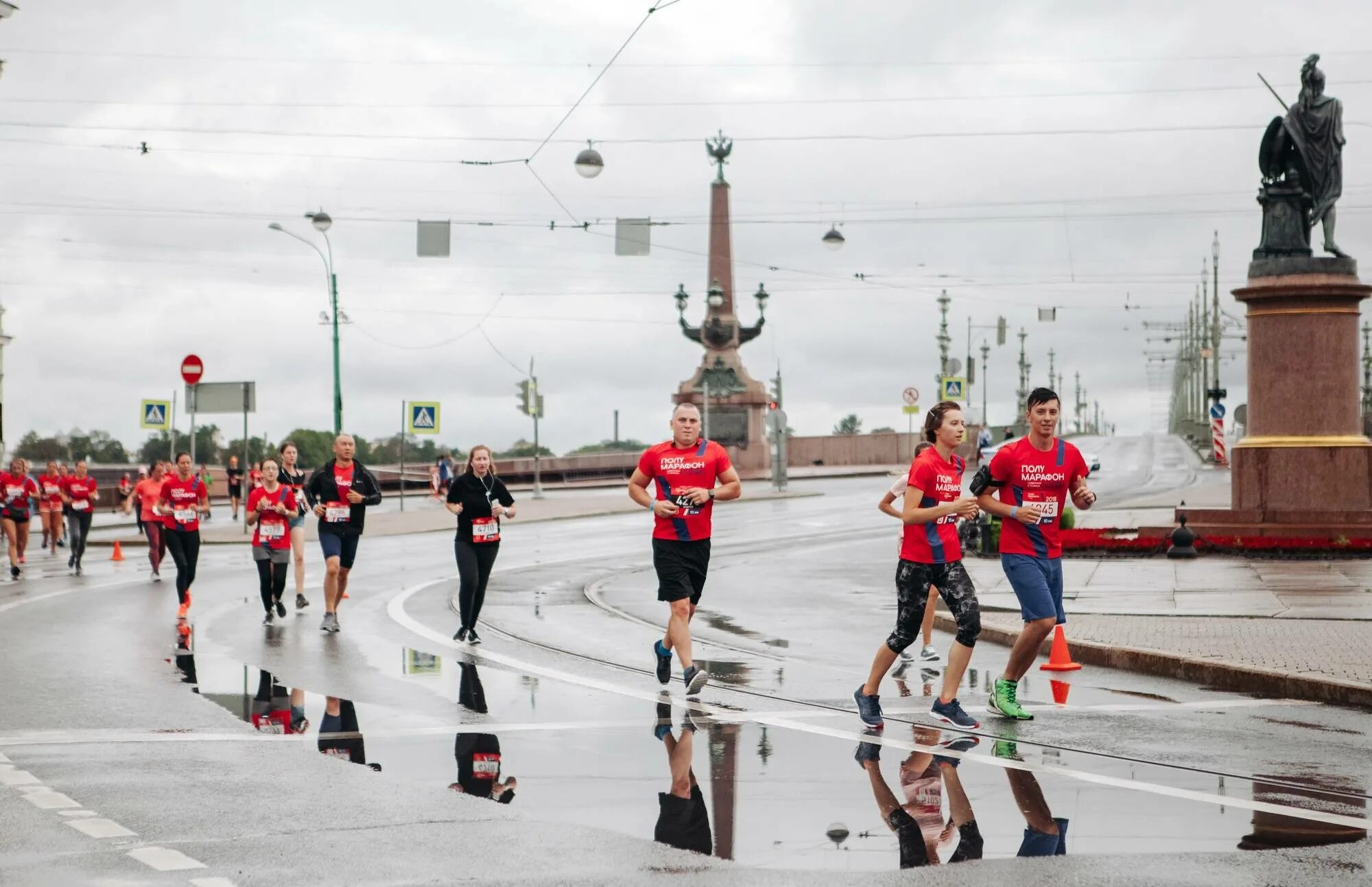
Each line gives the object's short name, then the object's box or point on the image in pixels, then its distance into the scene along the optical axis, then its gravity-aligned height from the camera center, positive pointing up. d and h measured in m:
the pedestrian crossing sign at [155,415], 43.72 +0.77
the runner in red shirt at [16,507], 26.22 -0.97
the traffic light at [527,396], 50.66 +1.44
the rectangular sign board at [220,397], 36.34 +1.02
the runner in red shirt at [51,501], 30.84 -1.03
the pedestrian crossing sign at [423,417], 44.44 +0.71
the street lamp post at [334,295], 40.76 +4.07
